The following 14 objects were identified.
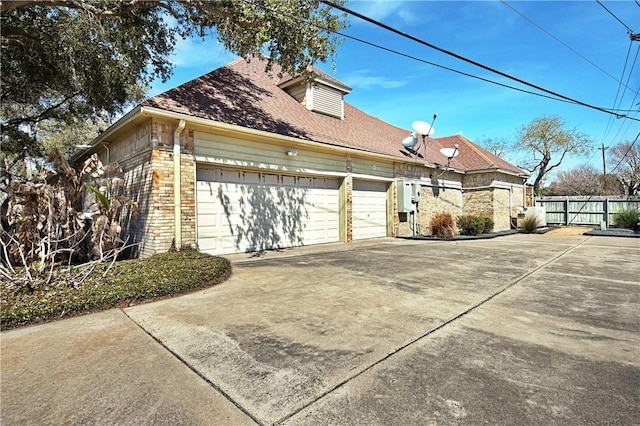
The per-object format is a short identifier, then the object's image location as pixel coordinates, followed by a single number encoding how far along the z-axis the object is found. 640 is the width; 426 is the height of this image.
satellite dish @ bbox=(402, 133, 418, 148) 14.24
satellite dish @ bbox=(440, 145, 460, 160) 14.96
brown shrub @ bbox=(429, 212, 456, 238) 13.02
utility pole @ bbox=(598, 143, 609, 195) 32.53
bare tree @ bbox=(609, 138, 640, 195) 31.78
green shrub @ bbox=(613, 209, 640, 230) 15.09
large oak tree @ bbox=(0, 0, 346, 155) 7.01
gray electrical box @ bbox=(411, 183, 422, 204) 13.45
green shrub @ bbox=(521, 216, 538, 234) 15.63
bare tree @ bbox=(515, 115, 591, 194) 28.81
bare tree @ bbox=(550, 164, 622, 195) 35.19
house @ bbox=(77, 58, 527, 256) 7.36
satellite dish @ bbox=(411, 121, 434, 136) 14.56
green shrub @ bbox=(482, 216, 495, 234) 14.96
